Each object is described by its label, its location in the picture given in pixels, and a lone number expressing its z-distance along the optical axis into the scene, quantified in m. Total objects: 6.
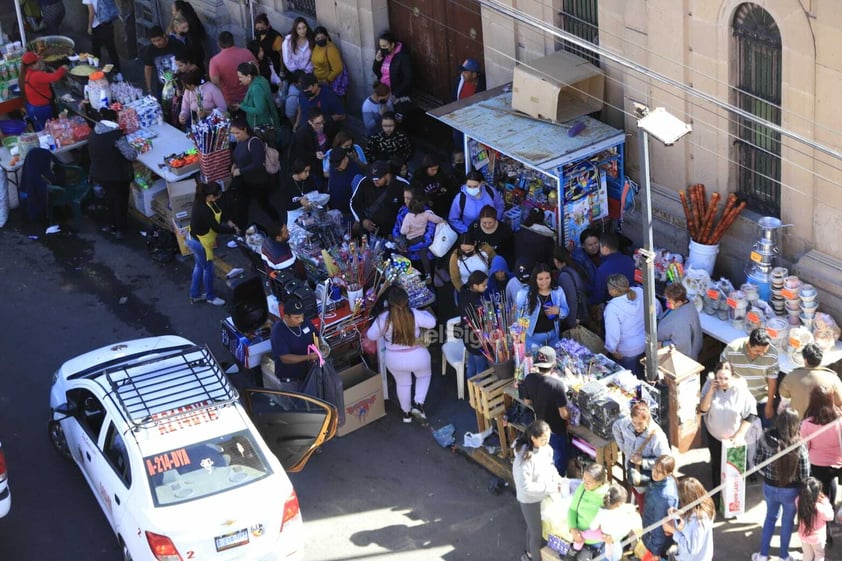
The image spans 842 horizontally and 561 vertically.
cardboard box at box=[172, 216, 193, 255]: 17.23
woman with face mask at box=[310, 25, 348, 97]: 18.78
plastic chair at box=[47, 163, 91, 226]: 18.45
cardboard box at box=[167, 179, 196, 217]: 17.48
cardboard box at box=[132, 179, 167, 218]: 18.22
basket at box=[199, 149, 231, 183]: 17.28
